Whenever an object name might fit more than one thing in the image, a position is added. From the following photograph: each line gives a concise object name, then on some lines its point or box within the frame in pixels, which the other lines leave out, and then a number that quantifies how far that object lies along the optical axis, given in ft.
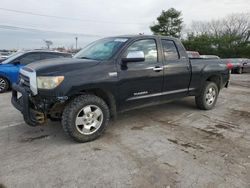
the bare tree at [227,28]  118.79
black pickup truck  9.44
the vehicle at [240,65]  48.44
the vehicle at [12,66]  21.64
